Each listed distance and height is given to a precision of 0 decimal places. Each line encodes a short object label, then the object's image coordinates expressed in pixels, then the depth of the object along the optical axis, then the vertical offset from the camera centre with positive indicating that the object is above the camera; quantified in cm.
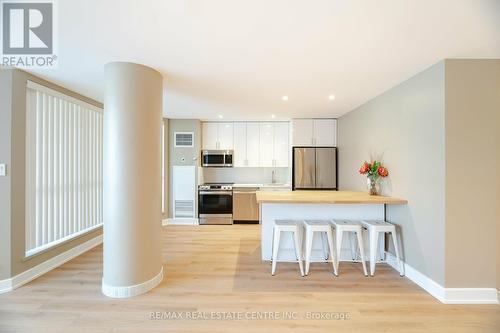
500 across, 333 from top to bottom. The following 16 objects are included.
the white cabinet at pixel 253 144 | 573 +52
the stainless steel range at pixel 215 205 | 543 -90
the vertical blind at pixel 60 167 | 293 -2
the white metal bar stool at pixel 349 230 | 295 -83
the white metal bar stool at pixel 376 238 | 291 -90
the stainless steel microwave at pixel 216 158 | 562 +18
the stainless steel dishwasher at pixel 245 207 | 545 -95
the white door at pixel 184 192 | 546 -61
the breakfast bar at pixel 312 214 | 334 -69
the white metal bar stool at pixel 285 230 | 294 -89
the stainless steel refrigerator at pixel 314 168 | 529 -5
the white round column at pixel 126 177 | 239 -12
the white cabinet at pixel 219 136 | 572 +71
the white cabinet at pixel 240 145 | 572 +50
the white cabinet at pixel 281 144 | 574 +52
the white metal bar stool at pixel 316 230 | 292 -86
